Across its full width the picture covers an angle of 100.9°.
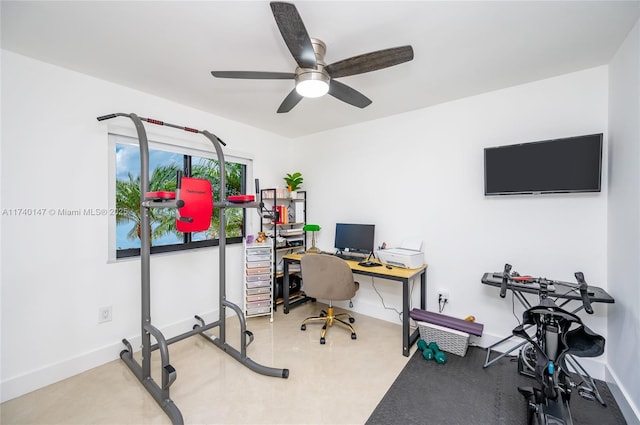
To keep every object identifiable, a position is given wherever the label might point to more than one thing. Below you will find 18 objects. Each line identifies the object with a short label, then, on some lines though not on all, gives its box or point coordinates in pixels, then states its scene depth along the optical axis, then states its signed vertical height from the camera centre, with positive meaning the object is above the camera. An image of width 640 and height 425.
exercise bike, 1.47 -0.80
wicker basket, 2.34 -1.16
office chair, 2.57 -0.69
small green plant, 3.72 +0.42
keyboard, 3.11 -0.57
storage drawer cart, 3.09 -0.84
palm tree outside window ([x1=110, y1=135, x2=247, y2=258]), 2.44 +0.21
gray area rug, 1.67 -1.31
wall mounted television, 1.99 +0.37
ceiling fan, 1.28 +0.85
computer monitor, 3.13 -0.34
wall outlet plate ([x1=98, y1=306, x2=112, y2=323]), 2.22 -0.90
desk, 2.38 -0.64
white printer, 2.63 -0.46
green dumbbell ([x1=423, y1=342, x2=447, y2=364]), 2.26 -1.25
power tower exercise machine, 1.72 -0.15
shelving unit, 3.46 -0.22
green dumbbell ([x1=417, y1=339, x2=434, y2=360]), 2.32 -1.25
